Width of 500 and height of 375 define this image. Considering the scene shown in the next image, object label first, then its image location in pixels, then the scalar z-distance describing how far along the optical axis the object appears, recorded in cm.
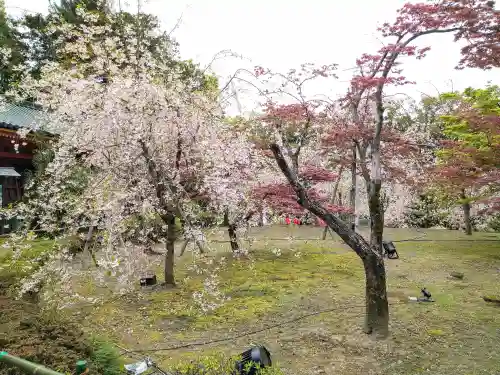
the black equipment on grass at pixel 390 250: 1335
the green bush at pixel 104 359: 393
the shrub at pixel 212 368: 394
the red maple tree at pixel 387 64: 684
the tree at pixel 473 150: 998
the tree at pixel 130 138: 829
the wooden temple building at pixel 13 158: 1434
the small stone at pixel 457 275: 1079
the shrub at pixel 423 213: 2114
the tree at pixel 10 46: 2047
